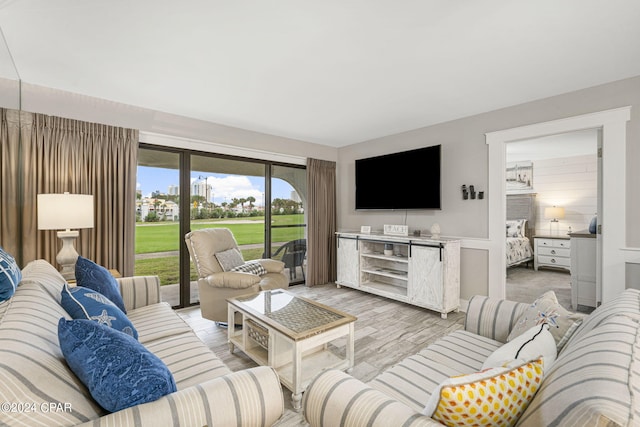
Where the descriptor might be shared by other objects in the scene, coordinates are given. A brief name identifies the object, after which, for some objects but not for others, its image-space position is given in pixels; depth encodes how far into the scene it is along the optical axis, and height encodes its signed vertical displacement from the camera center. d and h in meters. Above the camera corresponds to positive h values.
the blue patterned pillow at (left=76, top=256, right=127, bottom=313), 1.74 -0.42
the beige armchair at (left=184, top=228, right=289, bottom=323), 2.78 -0.62
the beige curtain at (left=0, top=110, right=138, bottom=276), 2.63 +0.35
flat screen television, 3.76 +0.48
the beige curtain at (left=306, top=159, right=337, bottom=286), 4.76 -0.15
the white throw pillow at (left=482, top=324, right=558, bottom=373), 0.98 -0.50
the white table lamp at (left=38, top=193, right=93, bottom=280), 2.31 -0.03
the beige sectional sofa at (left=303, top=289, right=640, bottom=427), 0.59 -0.46
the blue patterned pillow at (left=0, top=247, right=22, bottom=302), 1.12 -0.27
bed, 5.54 -0.31
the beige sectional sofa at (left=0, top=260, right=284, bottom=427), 0.66 -0.49
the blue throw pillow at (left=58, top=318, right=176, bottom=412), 0.79 -0.45
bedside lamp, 5.78 -0.03
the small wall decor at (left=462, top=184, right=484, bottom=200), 3.42 +0.24
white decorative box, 3.90 -0.24
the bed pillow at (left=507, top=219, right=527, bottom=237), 6.04 -0.33
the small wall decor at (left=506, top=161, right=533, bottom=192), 6.31 +0.83
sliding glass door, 3.48 +0.06
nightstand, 5.52 -0.79
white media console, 3.35 -0.77
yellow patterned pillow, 0.76 -0.50
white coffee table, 1.81 -0.85
